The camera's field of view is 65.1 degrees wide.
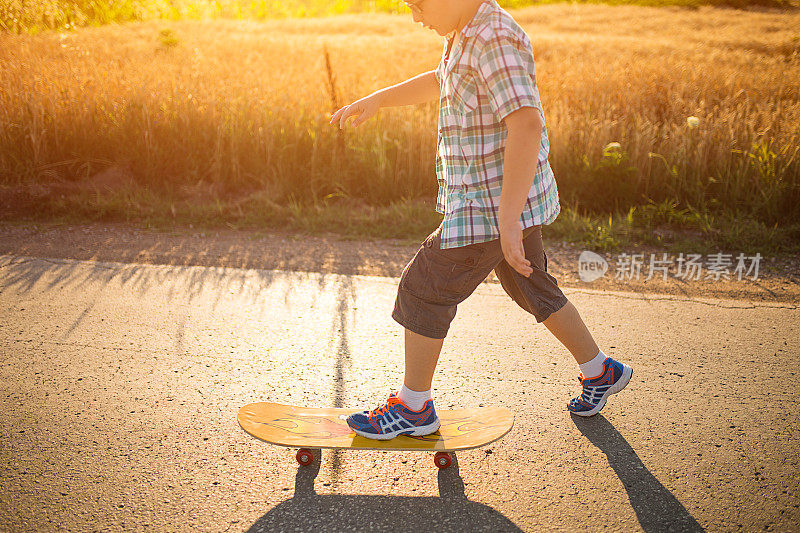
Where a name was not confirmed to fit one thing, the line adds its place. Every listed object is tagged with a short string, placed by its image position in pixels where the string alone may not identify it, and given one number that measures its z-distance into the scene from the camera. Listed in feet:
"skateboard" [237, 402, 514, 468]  7.70
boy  6.60
